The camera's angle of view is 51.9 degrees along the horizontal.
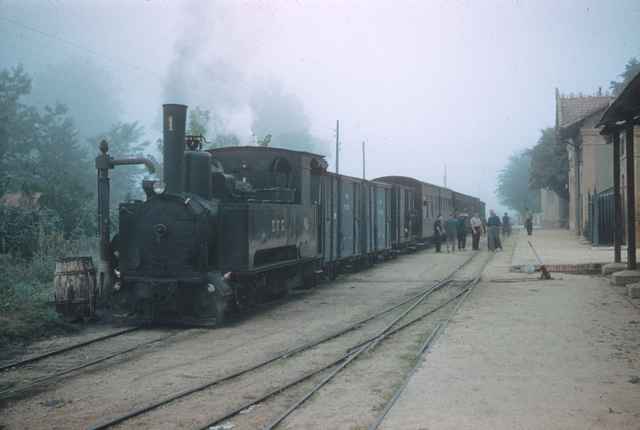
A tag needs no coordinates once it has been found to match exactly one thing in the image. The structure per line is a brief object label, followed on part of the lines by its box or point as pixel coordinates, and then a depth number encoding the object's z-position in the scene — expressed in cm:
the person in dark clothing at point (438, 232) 2514
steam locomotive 919
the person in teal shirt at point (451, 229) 2566
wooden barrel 945
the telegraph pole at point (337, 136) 3713
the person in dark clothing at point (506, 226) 3766
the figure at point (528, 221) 3487
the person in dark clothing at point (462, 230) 2605
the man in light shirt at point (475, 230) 2516
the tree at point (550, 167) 4316
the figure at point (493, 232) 2347
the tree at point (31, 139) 2994
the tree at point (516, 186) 8473
